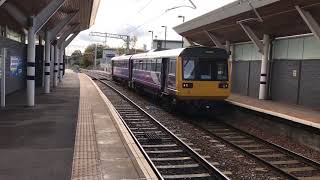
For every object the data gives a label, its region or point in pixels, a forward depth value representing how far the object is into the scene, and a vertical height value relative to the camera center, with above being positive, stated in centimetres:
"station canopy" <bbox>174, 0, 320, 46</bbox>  910 +243
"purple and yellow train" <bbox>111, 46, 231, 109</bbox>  966 -4
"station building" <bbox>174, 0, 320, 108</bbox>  961 +148
